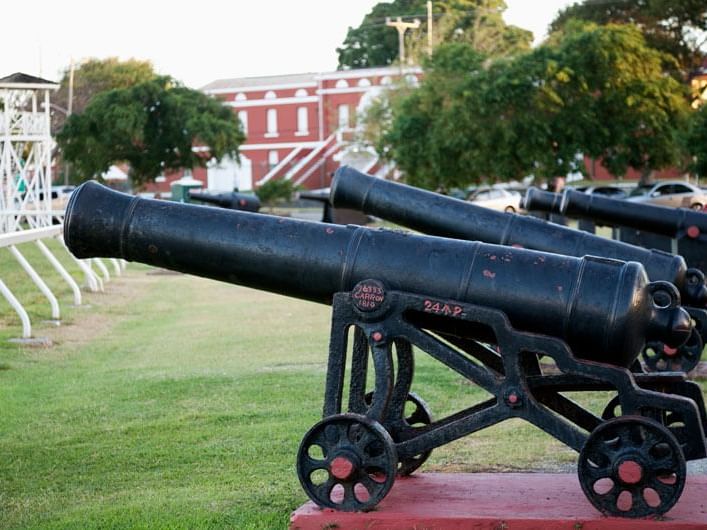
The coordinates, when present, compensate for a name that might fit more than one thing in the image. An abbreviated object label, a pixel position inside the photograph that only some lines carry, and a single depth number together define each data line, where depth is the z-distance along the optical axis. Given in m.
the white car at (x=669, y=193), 39.22
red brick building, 68.62
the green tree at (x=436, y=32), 56.41
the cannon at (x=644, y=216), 12.23
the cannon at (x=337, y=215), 26.48
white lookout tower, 29.00
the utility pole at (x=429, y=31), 59.16
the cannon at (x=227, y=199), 25.78
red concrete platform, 4.75
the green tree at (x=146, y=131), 50.22
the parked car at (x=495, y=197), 41.06
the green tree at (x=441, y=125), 39.72
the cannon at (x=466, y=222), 8.62
